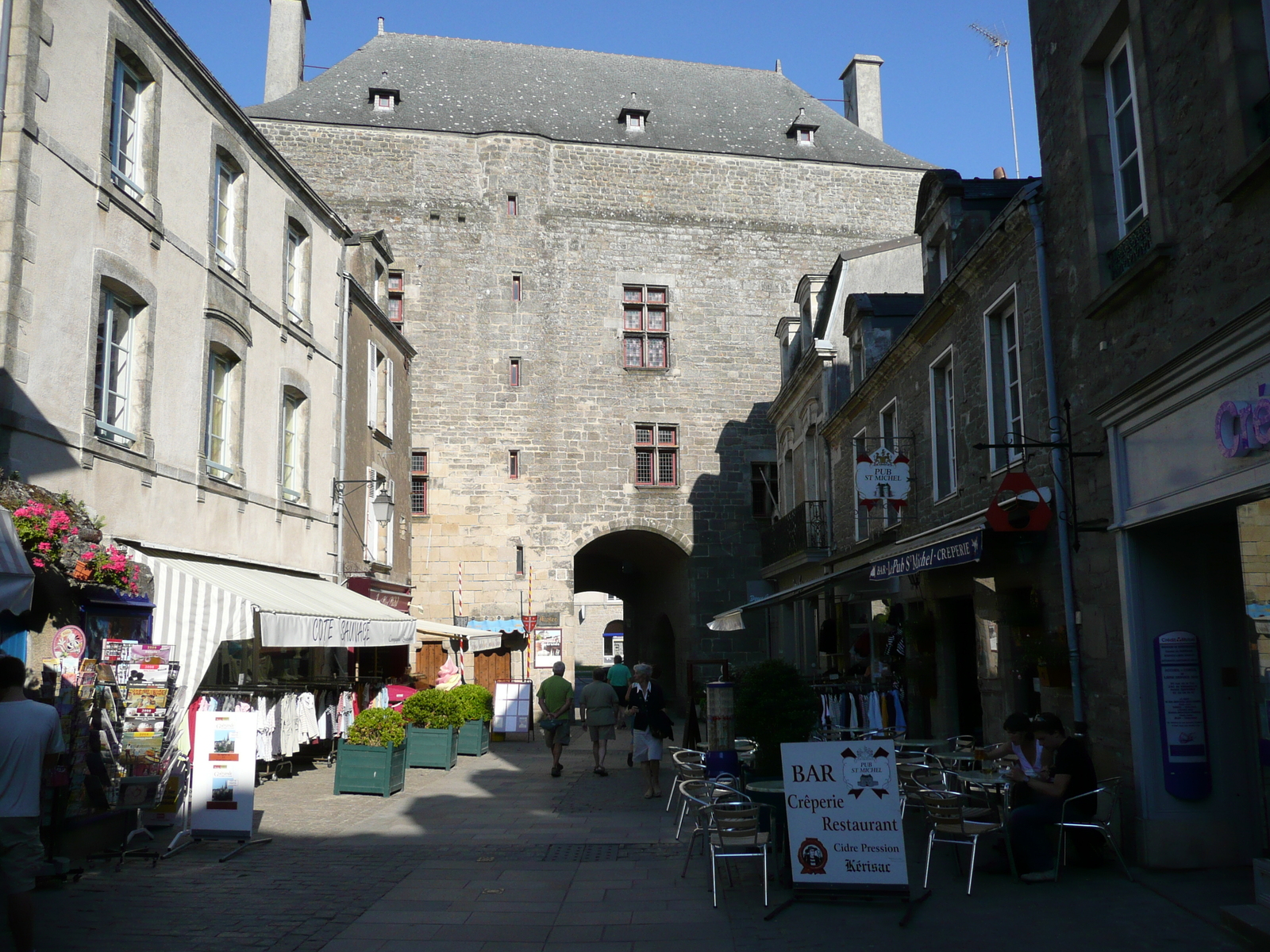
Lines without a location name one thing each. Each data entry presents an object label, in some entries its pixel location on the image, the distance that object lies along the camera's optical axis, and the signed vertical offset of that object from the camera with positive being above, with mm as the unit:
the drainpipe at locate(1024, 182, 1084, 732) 7840 +1226
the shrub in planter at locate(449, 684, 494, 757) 14562 -1093
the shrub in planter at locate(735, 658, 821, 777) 7488 -515
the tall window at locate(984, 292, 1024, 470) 9438 +2359
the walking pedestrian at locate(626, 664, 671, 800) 10852 -926
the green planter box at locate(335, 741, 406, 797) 10500 -1226
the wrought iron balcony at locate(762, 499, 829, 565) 18438 +2030
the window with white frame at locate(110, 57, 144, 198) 9805 +5017
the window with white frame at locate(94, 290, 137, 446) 9523 +2612
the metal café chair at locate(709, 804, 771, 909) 6188 -1139
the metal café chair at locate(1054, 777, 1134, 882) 6352 -1144
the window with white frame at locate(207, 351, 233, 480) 11828 +2695
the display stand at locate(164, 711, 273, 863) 7898 -1005
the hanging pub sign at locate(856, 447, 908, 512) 12086 +1854
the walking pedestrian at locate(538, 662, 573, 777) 12727 -852
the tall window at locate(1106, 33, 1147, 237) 7133 +3457
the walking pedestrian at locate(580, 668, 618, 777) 12938 -845
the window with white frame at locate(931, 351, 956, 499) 11617 +2356
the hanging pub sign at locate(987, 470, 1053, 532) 8047 +980
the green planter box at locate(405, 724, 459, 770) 12742 -1227
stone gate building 23562 +8009
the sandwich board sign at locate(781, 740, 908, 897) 5891 -1013
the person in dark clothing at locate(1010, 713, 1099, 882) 6371 -1048
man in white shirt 4727 -651
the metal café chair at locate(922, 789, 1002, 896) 6301 -1124
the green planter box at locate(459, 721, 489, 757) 14594 -1296
